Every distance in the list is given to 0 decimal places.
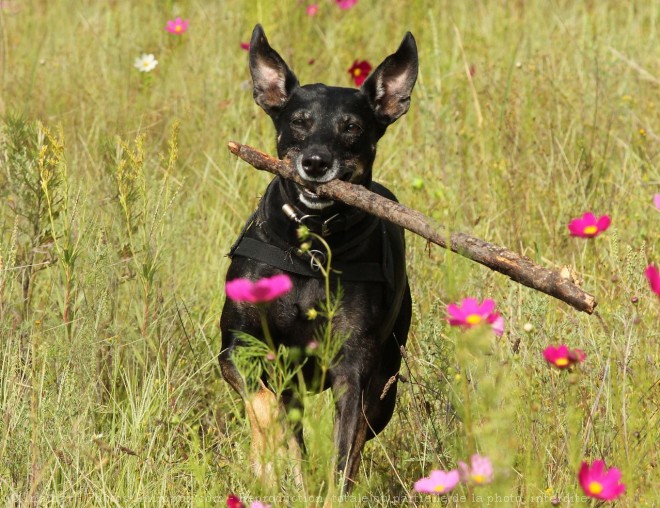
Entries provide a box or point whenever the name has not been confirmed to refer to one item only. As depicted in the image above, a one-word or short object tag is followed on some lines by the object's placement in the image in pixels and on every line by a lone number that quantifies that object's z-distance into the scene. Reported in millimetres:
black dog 8273
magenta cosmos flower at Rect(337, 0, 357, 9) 15564
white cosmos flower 13930
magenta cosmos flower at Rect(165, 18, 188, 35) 14031
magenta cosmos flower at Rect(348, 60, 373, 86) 12969
